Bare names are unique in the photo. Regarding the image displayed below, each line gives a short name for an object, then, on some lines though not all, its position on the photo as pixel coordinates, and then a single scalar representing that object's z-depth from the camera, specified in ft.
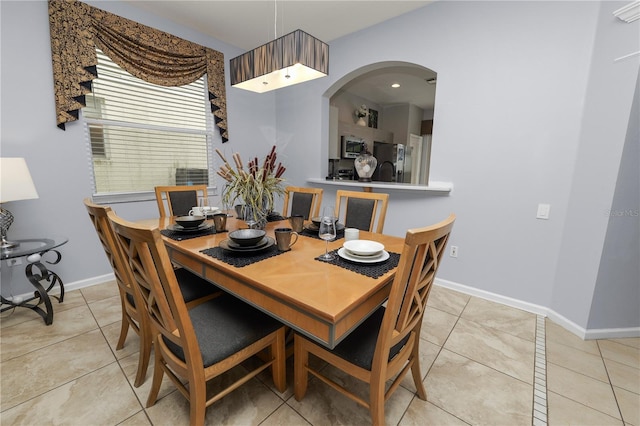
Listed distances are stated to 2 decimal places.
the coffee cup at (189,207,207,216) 6.70
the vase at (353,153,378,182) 10.34
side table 6.35
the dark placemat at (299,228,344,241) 5.87
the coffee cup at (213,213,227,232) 6.00
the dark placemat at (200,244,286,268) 4.21
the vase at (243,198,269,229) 5.66
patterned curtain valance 7.39
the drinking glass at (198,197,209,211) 6.53
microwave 16.53
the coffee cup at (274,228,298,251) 4.75
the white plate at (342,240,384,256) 4.32
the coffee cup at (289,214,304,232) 6.07
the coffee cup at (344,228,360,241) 5.22
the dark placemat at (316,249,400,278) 3.88
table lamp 6.10
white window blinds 8.59
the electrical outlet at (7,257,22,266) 7.09
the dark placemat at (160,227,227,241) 5.53
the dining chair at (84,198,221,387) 4.31
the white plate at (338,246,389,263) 4.21
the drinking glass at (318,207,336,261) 4.32
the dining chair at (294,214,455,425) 3.04
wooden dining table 3.01
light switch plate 7.04
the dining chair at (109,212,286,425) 3.07
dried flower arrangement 5.39
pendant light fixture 5.32
